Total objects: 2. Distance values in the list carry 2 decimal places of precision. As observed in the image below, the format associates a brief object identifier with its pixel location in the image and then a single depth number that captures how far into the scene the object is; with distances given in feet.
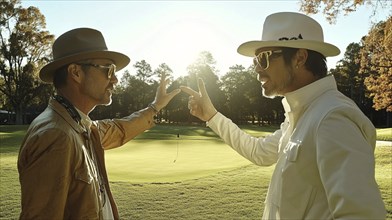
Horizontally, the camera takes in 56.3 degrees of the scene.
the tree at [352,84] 176.86
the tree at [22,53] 137.69
